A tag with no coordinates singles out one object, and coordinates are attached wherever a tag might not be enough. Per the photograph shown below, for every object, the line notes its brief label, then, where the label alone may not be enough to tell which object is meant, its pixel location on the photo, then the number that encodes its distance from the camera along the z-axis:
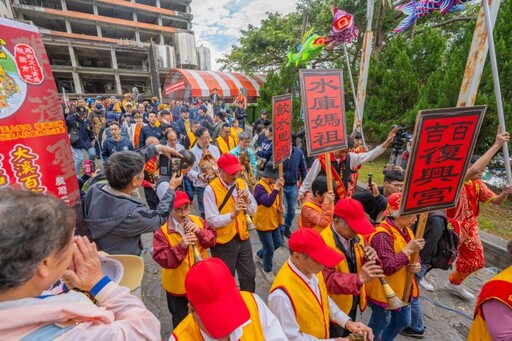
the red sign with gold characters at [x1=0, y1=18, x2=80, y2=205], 1.83
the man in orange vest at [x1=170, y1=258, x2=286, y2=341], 1.27
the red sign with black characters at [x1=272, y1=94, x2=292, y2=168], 3.77
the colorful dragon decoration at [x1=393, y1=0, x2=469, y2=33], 3.63
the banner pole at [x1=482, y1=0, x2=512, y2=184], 2.88
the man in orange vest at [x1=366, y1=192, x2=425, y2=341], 2.18
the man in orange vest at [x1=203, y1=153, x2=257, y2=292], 2.85
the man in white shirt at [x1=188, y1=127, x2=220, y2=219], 4.83
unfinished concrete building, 27.47
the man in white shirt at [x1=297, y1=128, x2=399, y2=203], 4.09
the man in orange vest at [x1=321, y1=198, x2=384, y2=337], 1.99
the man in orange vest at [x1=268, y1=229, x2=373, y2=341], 1.74
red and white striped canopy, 22.61
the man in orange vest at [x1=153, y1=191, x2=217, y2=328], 2.21
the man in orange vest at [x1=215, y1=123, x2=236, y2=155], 5.72
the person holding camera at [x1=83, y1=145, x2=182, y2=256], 2.08
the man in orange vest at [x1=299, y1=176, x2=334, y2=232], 2.99
